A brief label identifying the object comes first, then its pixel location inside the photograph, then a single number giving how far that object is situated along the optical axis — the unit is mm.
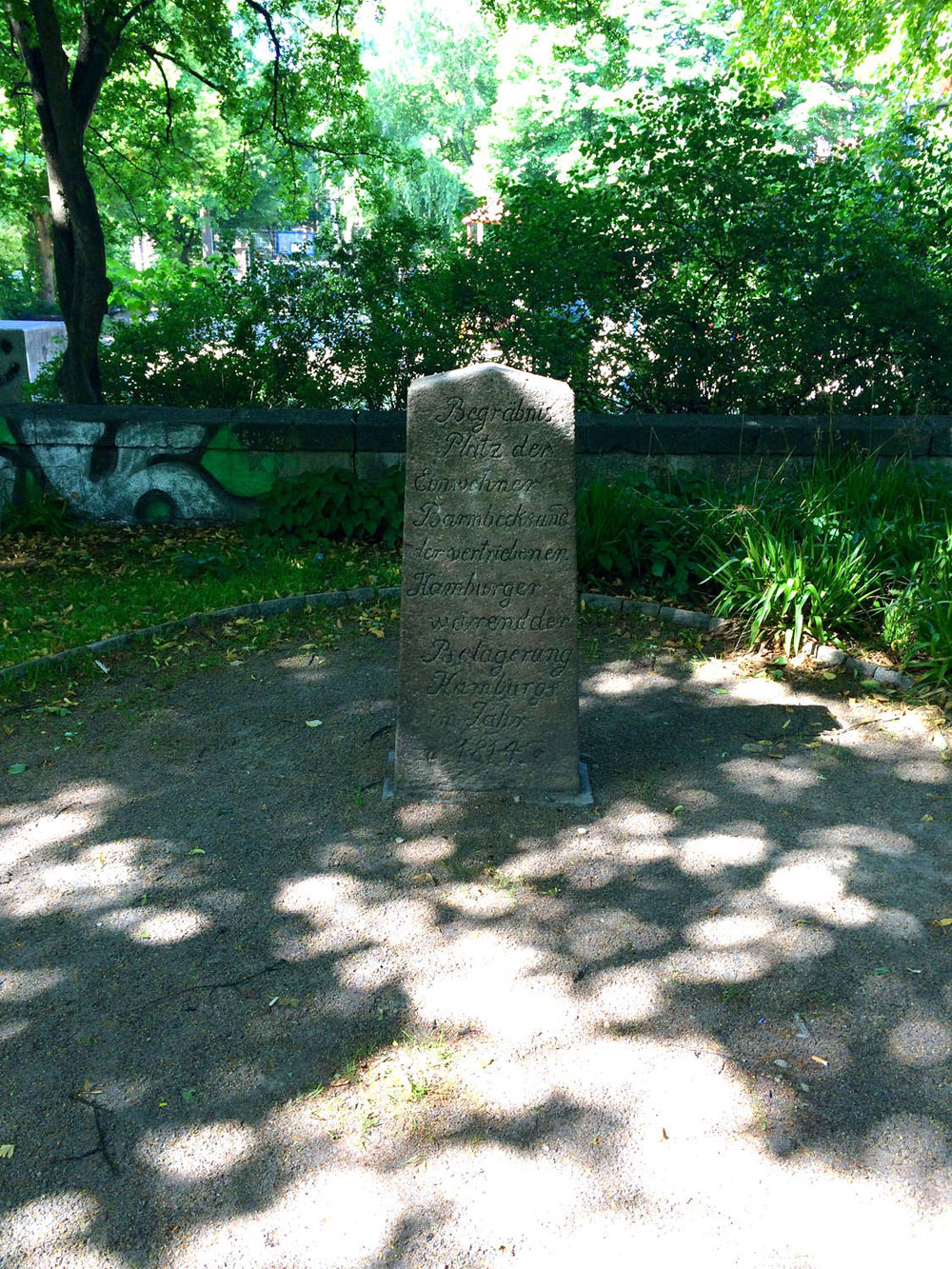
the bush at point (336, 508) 7125
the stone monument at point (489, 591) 3637
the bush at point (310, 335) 7812
